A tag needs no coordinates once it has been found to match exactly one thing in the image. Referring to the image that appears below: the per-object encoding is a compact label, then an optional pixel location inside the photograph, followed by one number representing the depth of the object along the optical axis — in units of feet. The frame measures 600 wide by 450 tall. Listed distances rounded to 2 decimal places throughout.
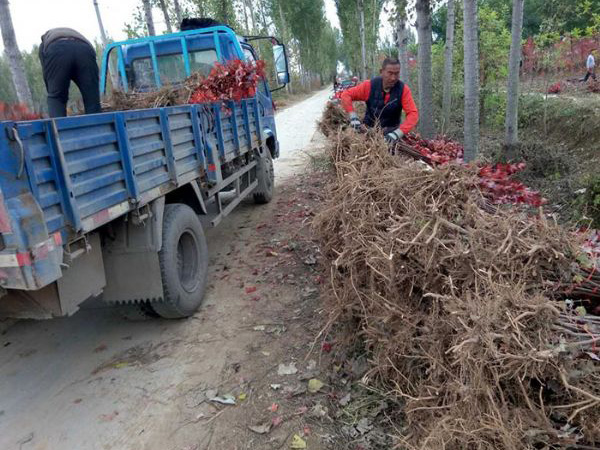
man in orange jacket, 16.78
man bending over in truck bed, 14.52
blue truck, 7.57
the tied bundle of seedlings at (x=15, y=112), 10.77
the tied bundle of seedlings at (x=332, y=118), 19.18
